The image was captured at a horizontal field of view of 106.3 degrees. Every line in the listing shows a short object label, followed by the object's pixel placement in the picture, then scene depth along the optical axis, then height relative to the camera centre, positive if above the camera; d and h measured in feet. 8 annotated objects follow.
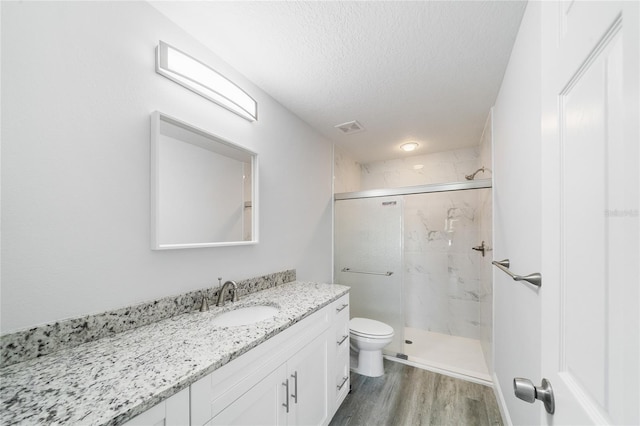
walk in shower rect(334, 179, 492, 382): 7.77 -2.09
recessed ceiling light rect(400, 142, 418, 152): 9.11 +2.60
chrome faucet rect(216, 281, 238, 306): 4.47 -1.53
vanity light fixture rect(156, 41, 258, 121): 3.83 +2.38
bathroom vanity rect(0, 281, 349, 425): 2.01 -1.66
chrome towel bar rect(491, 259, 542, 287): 2.89 -0.83
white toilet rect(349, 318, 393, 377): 6.91 -3.85
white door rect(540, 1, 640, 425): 1.09 +0.00
